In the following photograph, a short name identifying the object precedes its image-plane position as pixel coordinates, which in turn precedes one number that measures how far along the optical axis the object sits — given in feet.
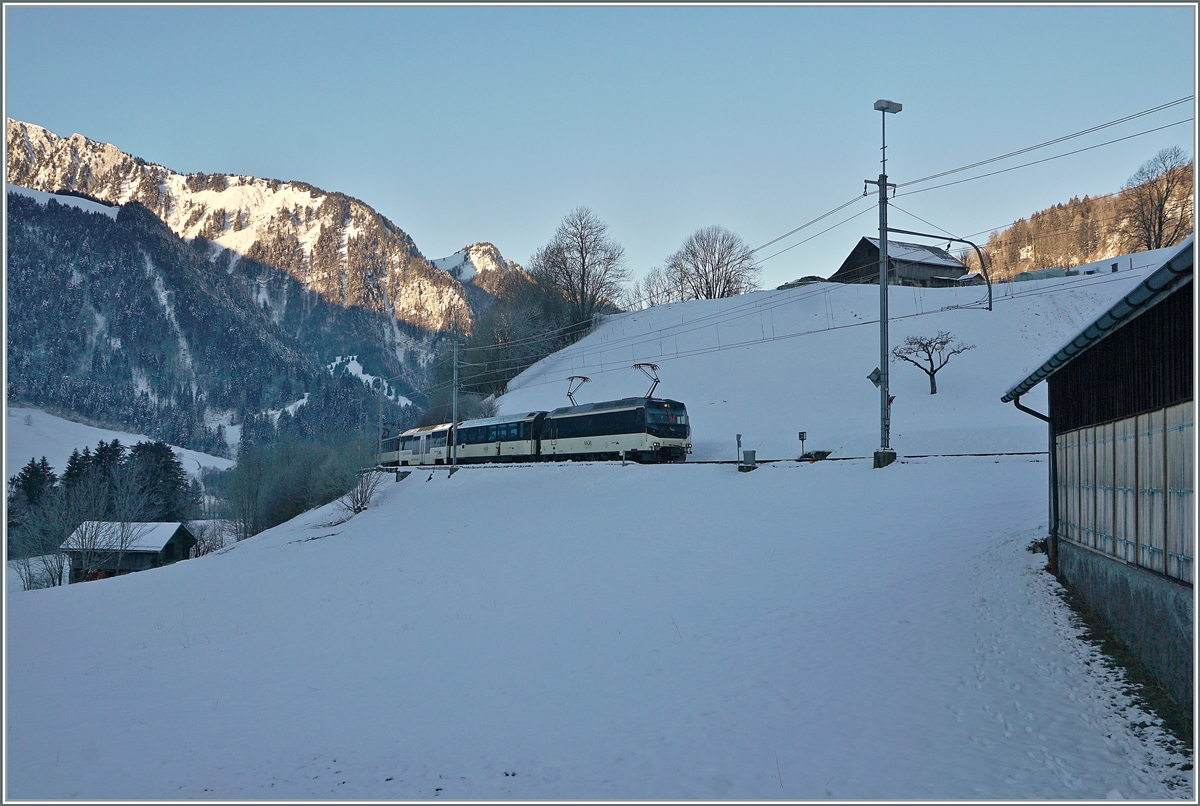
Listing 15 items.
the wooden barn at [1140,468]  23.81
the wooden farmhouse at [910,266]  244.22
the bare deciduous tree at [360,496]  133.69
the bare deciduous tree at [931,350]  148.05
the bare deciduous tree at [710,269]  331.16
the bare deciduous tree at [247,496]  249.75
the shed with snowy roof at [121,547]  166.20
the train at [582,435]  109.94
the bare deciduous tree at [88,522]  165.99
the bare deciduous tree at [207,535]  221.33
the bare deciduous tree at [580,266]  304.09
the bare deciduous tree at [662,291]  340.86
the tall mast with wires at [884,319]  72.68
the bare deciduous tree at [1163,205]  270.87
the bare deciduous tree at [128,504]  176.55
